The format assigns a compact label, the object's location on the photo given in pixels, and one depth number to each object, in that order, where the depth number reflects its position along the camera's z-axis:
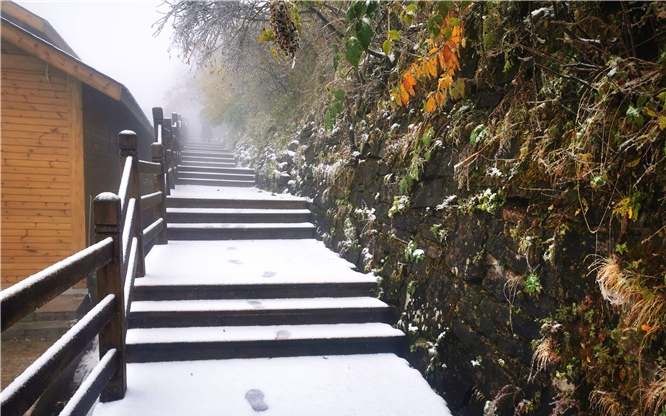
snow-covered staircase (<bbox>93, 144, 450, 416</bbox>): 2.31
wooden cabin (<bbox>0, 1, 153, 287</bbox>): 5.64
